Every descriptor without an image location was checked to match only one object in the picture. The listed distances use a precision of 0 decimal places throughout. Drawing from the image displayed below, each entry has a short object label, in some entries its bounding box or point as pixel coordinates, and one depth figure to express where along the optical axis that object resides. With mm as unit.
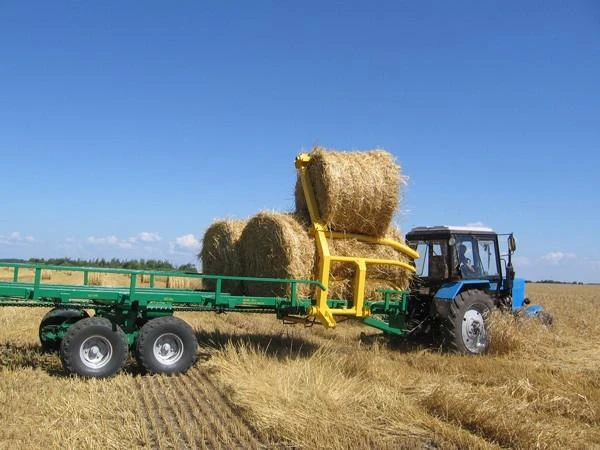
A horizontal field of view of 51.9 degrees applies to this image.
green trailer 7141
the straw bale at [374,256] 8844
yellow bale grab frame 8312
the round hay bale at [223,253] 9852
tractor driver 10321
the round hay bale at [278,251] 8367
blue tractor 9711
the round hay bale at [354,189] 8578
